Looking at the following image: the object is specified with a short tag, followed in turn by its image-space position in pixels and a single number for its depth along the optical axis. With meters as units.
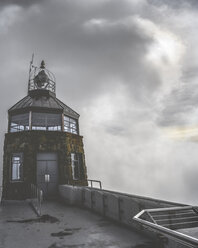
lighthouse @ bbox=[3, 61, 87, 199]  17.06
